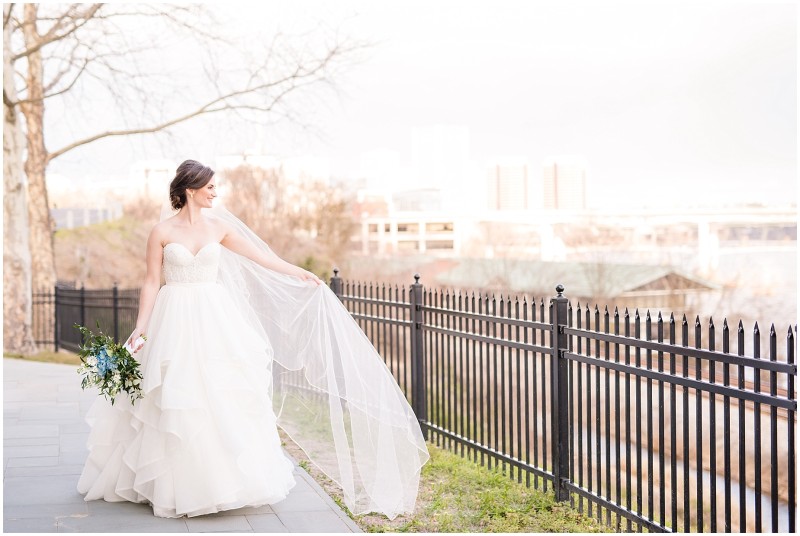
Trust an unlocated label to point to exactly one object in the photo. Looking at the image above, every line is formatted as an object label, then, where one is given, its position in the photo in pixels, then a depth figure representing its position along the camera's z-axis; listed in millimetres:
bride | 5148
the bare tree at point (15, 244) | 17828
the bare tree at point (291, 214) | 41625
